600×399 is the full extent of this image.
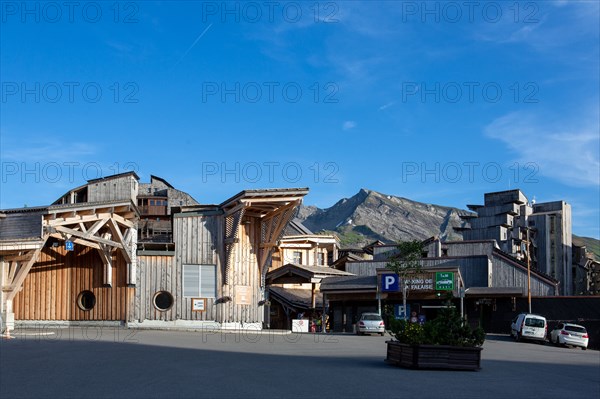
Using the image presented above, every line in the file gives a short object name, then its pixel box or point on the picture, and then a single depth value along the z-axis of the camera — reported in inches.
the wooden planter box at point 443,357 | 729.0
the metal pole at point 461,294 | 1792.6
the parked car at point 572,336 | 1567.4
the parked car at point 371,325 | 1631.4
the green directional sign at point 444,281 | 1835.6
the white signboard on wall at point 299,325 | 1786.3
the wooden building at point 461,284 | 1941.4
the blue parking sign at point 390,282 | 1897.1
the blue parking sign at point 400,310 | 1926.7
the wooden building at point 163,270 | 1518.2
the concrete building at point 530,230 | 4325.8
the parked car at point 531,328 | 1636.3
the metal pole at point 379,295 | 1842.3
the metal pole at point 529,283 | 1921.3
